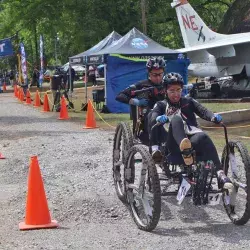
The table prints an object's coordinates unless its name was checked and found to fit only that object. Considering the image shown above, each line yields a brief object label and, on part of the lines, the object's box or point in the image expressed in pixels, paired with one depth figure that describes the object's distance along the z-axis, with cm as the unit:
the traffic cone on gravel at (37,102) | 2836
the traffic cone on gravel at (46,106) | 2458
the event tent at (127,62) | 2145
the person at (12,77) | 6794
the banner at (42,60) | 4491
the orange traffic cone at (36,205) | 655
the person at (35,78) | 5203
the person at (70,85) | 2636
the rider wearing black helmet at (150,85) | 790
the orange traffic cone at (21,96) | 3474
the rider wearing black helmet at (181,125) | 633
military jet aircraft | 2953
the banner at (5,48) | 2633
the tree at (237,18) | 3591
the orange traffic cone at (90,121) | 1703
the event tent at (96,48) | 2275
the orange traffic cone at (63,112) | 2038
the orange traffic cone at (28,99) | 3131
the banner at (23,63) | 3739
